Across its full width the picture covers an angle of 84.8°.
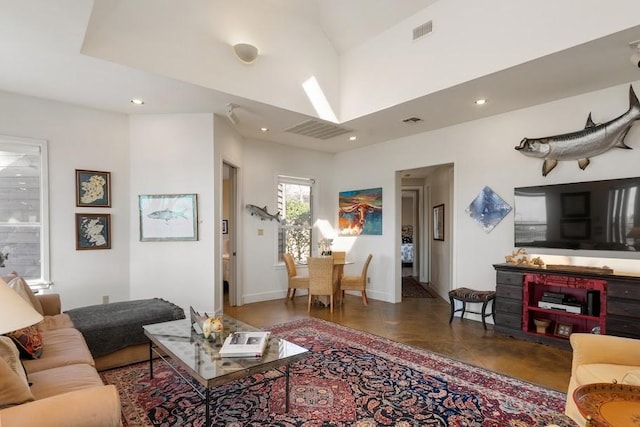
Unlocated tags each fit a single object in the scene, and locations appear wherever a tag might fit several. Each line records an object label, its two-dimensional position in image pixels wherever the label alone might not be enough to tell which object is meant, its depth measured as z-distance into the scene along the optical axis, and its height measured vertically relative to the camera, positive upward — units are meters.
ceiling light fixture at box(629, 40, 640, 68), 2.85 +1.34
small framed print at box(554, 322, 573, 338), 3.84 -1.28
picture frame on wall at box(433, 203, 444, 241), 7.01 -0.14
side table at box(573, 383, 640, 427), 1.42 -0.84
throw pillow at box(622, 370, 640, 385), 1.90 -0.90
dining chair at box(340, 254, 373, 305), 5.84 -1.14
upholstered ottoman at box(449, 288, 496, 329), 4.38 -1.06
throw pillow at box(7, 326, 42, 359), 2.28 -0.83
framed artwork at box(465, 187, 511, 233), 4.61 +0.08
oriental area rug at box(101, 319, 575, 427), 2.34 -1.36
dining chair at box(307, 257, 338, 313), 5.34 -0.93
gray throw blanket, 3.02 -0.94
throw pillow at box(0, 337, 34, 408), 1.47 -0.73
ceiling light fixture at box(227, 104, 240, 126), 4.39 +1.35
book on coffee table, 2.32 -0.89
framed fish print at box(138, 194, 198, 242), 4.70 +0.02
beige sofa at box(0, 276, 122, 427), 1.40 -0.90
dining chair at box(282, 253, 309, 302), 5.86 -1.04
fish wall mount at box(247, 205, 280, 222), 5.98 +0.07
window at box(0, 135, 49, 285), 3.94 +0.11
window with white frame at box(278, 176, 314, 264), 6.51 -0.01
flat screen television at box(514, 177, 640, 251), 3.51 -0.01
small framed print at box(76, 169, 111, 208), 4.34 +0.37
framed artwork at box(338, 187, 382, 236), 6.33 +0.08
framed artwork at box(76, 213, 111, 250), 4.34 -0.16
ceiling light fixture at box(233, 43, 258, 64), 4.02 +1.91
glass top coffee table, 2.08 -0.93
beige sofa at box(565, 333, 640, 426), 2.04 -0.91
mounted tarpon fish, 3.53 +0.80
